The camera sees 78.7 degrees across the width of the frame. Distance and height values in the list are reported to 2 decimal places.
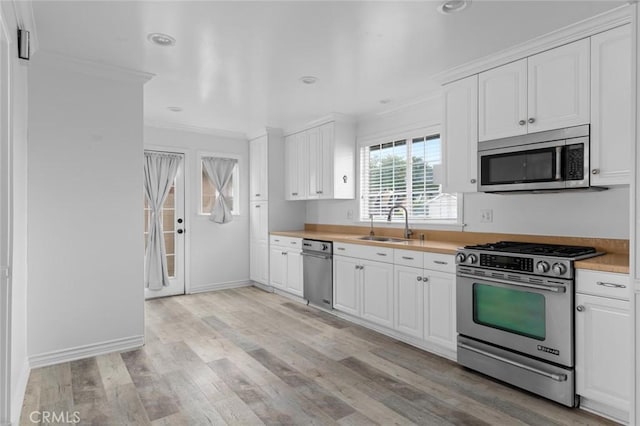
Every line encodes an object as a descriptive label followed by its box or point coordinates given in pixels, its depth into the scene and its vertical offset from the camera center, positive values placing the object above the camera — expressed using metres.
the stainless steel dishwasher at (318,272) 4.52 -0.73
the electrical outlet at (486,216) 3.60 -0.04
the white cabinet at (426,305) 3.15 -0.80
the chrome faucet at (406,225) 4.34 -0.15
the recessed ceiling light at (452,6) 2.30 +1.24
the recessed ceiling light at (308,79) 3.57 +1.23
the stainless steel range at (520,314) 2.43 -0.70
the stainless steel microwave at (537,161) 2.64 +0.37
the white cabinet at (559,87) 2.61 +0.87
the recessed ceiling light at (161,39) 2.72 +1.23
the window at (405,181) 4.16 +0.36
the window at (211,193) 5.80 +0.28
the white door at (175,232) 5.53 -0.29
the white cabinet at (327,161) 4.96 +0.67
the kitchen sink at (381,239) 4.42 -0.31
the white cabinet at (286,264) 5.10 -0.72
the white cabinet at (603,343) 2.20 -0.77
